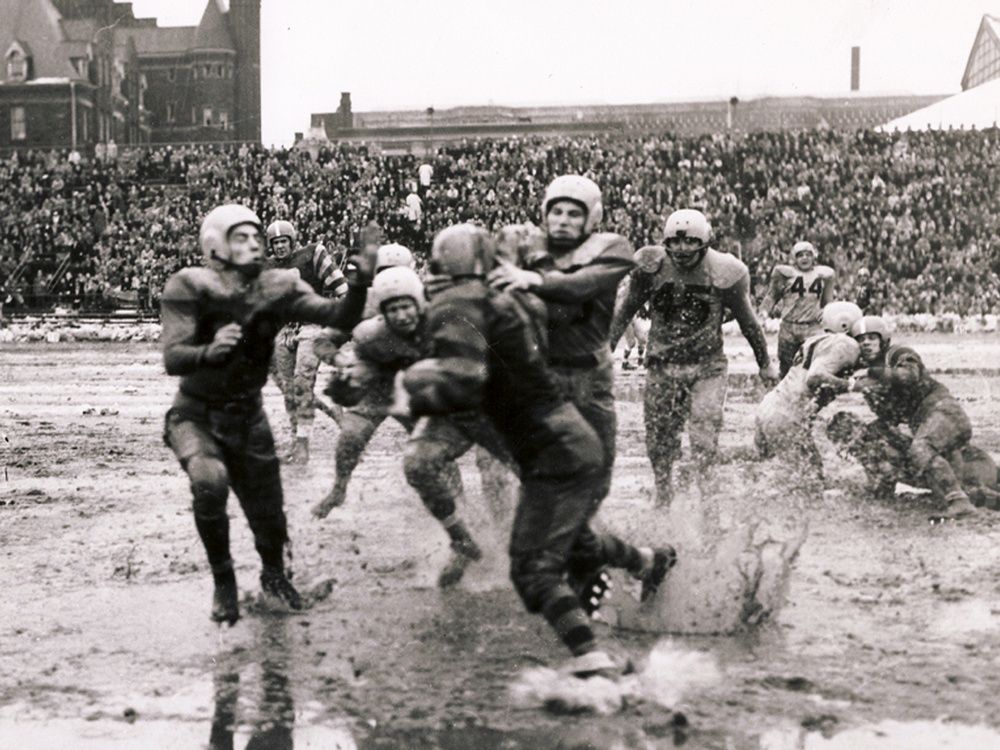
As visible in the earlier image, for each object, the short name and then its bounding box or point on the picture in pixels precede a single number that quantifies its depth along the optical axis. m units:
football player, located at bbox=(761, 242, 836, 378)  13.06
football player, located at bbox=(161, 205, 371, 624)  6.17
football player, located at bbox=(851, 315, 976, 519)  9.16
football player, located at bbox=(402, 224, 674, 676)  4.86
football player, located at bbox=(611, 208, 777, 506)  8.66
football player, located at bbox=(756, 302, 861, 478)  9.28
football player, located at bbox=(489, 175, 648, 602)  5.88
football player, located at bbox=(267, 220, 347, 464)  10.95
